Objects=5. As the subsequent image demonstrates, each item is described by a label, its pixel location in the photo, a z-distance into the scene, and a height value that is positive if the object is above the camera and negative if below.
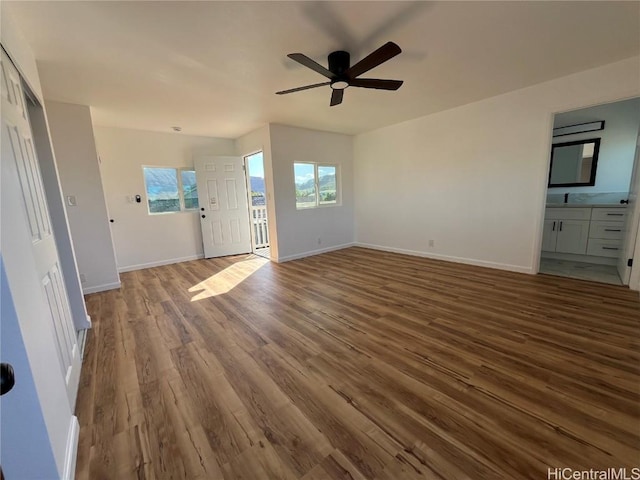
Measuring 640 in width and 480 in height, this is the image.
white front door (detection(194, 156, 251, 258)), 5.19 -0.16
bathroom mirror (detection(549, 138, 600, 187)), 4.27 +0.30
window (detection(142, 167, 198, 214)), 4.89 +0.21
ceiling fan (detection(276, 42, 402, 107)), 2.00 +1.01
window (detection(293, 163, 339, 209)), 5.24 +0.18
